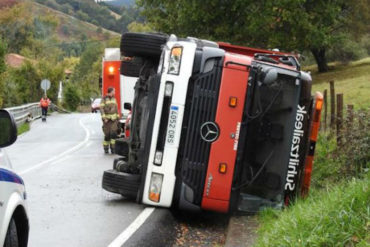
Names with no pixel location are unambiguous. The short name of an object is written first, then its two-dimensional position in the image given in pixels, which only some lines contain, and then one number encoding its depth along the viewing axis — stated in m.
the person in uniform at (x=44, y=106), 36.91
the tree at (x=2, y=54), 30.72
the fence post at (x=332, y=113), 13.16
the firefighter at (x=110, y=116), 17.02
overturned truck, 8.04
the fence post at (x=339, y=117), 10.69
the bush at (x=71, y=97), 67.87
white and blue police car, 4.41
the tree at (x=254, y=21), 29.92
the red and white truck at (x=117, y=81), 20.98
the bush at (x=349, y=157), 9.05
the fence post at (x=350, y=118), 9.68
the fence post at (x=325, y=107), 14.19
